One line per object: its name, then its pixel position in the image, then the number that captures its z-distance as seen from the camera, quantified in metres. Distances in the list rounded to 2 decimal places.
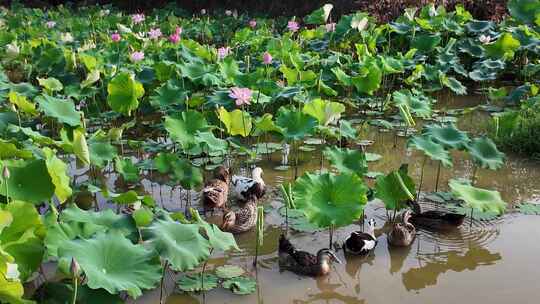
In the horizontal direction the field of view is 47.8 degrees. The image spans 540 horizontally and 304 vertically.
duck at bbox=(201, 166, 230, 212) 3.49
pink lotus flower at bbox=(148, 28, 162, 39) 6.48
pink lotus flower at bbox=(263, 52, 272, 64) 4.89
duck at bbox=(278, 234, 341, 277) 2.82
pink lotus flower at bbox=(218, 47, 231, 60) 5.45
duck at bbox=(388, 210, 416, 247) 3.08
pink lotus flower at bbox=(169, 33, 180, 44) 5.95
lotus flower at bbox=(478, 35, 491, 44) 6.30
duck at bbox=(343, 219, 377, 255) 2.97
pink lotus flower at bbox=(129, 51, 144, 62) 5.21
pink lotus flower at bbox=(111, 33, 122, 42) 6.21
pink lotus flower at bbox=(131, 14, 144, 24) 7.12
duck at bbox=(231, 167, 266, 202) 3.63
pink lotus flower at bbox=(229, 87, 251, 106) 3.80
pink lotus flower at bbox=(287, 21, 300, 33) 6.29
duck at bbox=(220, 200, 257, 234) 3.20
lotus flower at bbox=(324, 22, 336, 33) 6.81
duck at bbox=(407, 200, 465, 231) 3.22
